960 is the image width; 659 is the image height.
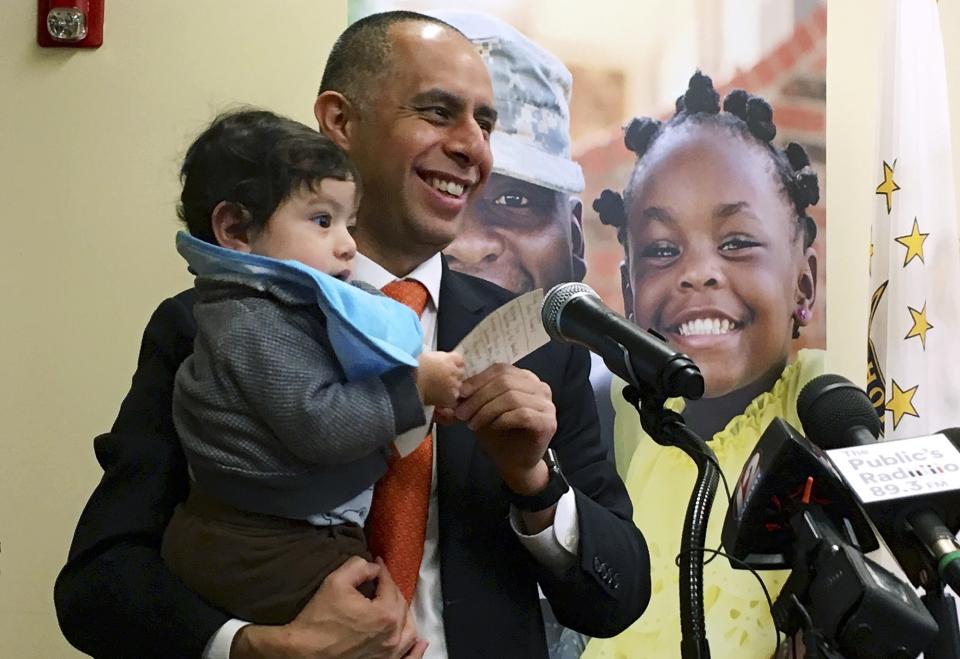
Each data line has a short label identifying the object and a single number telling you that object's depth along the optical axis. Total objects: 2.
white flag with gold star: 2.36
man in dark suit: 1.27
